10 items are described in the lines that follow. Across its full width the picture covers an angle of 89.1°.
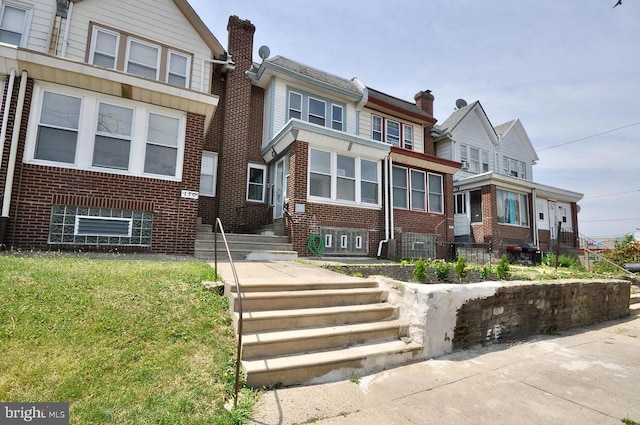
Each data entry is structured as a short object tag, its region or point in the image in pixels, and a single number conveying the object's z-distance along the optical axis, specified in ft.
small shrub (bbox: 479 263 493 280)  24.13
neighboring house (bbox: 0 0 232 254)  24.40
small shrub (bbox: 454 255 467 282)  22.40
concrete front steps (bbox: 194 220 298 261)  28.30
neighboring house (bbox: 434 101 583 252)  55.31
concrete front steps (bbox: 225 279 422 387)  10.82
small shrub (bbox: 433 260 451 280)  23.66
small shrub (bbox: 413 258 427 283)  20.75
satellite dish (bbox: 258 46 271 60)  50.93
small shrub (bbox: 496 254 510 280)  23.91
